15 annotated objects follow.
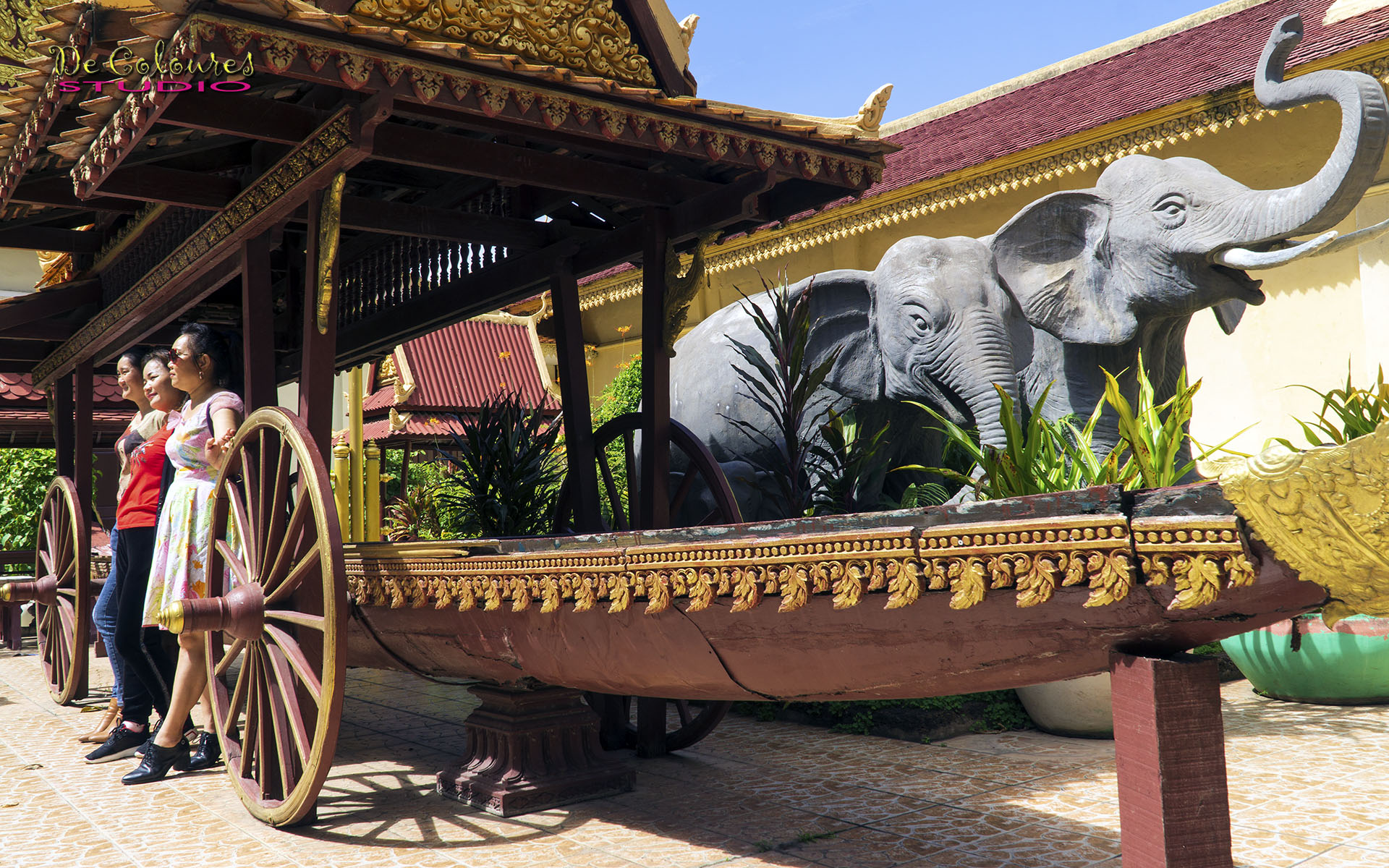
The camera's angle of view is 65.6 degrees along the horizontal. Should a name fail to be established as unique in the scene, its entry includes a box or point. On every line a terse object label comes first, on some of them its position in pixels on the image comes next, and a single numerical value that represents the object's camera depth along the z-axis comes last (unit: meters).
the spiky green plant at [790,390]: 5.18
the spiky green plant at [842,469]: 5.16
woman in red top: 4.34
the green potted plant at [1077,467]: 2.74
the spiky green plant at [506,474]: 6.40
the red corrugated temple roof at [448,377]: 15.84
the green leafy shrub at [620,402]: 8.53
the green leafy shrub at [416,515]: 9.70
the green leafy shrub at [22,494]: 9.18
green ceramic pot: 4.80
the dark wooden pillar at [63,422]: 6.41
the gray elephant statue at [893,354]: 5.64
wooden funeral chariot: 1.81
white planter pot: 4.43
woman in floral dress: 3.93
